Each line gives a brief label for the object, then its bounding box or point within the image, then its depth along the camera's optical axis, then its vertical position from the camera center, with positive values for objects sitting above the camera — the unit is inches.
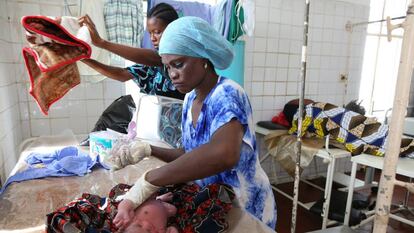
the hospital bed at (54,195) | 39.2 -23.3
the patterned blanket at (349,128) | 93.7 -23.1
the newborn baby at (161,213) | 32.5 -19.4
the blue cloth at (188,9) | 92.5 +17.5
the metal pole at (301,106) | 60.1 -10.0
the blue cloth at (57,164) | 55.4 -22.7
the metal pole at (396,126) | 26.6 -6.0
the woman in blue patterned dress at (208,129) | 33.8 -9.0
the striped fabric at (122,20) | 87.2 +12.0
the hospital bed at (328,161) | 95.9 -32.9
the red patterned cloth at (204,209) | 35.7 -19.6
